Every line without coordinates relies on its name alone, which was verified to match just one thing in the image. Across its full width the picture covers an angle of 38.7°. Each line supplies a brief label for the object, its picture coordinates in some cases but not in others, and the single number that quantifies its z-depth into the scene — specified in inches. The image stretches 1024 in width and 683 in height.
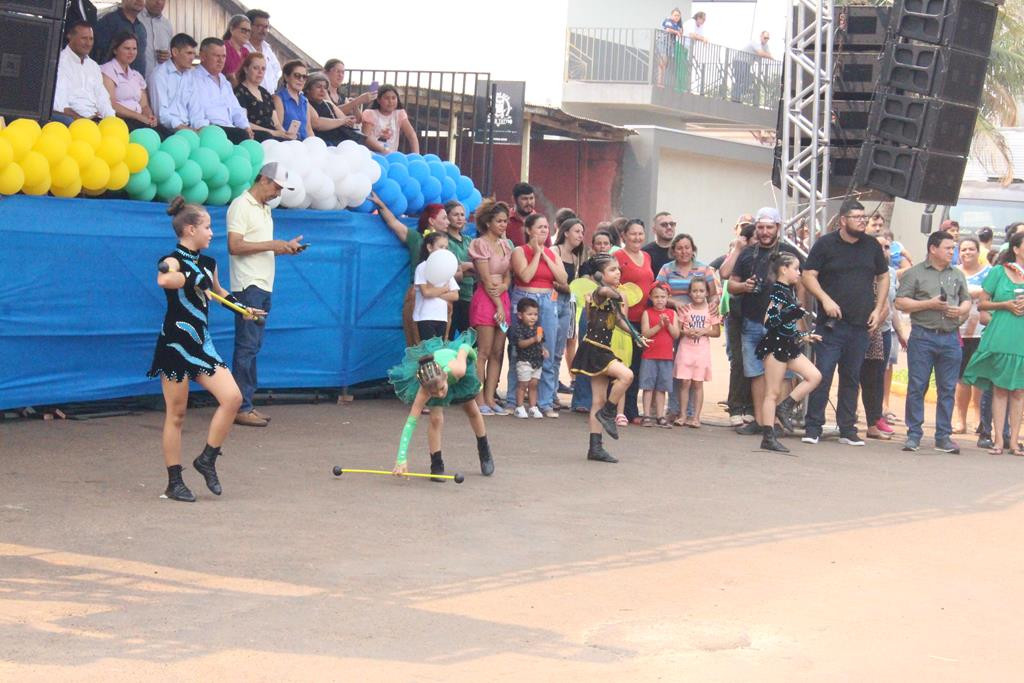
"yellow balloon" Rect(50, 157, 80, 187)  396.8
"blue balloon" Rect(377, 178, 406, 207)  509.0
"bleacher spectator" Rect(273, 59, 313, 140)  510.9
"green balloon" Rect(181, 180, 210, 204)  437.1
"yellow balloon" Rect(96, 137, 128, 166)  404.5
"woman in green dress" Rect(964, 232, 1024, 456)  491.8
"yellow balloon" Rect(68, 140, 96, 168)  398.6
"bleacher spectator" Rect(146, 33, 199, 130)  458.9
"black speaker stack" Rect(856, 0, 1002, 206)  500.1
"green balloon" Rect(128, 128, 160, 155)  420.2
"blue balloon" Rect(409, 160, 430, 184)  519.5
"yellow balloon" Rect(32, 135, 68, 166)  390.3
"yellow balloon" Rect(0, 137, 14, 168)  379.2
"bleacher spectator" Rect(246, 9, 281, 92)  533.6
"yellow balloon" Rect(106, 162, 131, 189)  410.3
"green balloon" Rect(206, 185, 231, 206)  446.9
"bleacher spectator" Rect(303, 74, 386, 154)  530.9
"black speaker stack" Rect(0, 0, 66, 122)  335.3
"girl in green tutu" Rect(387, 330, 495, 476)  356.5
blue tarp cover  406.9
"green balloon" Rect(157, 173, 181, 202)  429.1
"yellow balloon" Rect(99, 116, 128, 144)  405.4
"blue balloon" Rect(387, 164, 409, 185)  513.3
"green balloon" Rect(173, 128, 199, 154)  431.2
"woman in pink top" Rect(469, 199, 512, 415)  492.4
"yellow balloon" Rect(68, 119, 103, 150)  398.3
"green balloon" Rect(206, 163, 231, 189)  440.5
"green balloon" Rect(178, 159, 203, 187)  431.8
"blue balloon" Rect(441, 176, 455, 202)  532.4
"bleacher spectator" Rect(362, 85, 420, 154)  557.9
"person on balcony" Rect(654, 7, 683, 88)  1334.9
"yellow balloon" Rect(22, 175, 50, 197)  395.5
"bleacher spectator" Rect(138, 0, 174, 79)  494.3
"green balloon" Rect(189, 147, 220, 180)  434.3
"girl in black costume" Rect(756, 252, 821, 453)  463.8
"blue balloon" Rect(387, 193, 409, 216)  512.7
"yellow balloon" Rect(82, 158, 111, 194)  403.2
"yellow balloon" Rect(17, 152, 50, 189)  388.8
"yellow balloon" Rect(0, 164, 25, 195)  384.8
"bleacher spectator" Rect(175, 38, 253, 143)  462.9
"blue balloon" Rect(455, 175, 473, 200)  545.3
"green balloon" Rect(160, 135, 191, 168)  426.9
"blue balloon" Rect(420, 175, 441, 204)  522.3
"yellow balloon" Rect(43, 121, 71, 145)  391.9
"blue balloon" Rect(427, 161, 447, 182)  531.5
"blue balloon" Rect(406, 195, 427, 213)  520.7
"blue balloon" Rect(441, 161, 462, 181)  543.2
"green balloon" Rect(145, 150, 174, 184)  422.9
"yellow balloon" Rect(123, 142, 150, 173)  414.9
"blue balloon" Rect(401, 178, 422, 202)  514.3
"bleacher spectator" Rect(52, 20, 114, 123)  415.8
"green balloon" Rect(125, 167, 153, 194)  421.4
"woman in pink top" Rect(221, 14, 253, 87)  518.0
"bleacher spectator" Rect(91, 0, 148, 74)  475.5
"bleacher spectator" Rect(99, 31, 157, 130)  443.5
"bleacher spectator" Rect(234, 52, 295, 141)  494.3
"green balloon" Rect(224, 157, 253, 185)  445.1
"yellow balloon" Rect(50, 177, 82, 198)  403.2
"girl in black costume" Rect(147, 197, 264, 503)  322.3
